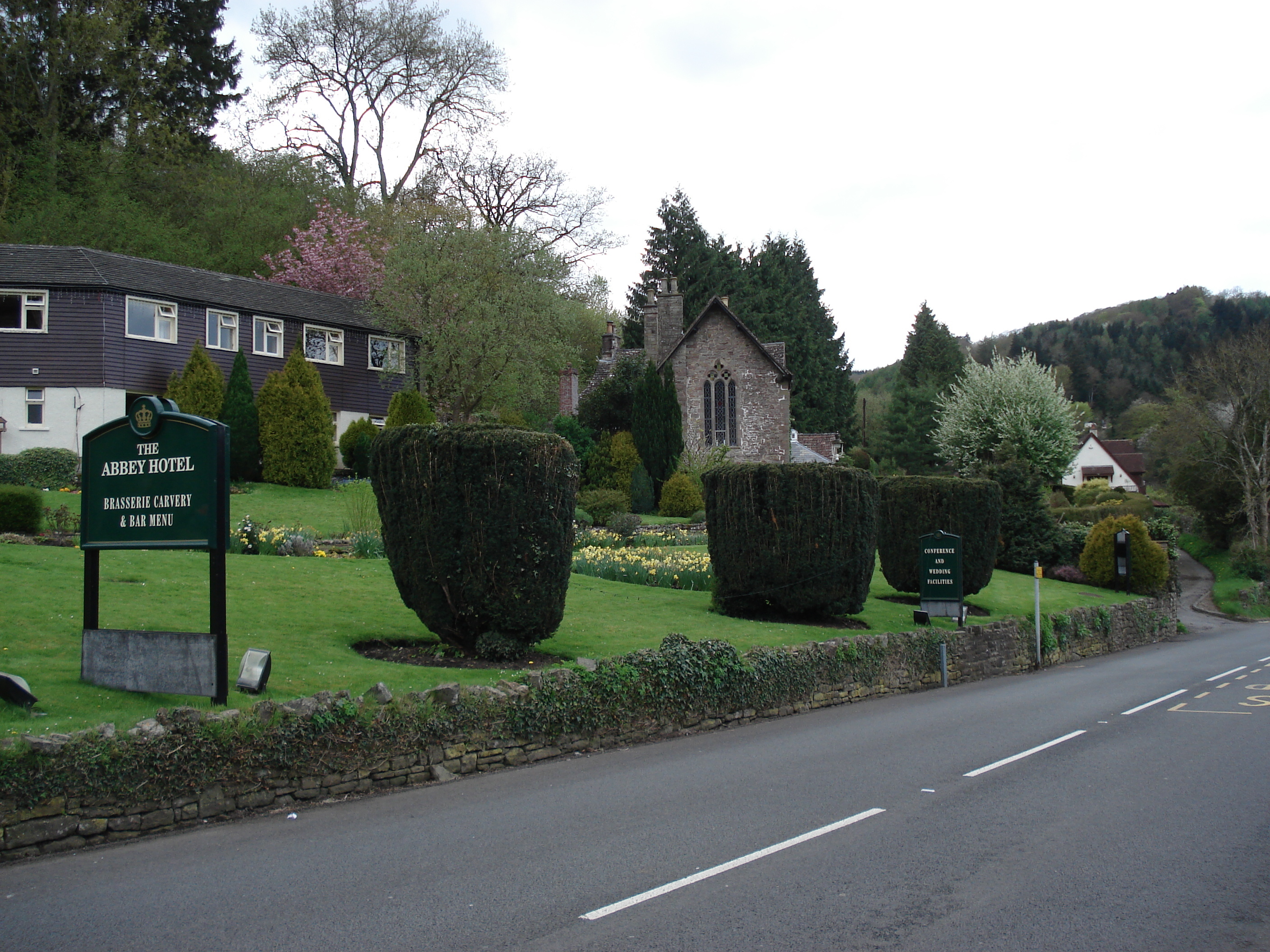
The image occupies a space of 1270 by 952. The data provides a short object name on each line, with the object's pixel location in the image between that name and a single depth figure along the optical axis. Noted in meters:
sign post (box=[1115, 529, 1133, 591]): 35.38
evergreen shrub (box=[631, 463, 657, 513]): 42.97
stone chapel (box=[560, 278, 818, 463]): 49.75
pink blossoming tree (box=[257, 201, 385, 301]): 48.59
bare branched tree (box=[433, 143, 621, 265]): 51.97
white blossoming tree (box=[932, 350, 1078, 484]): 53.66
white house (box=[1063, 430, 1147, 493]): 95.69
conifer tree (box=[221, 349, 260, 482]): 33.28
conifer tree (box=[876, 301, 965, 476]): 73.69
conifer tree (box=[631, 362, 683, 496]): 45.50
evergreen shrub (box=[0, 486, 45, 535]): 18.94
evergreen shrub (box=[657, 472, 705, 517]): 41.44
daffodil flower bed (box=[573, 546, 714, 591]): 21.69
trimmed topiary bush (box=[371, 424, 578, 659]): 11.62
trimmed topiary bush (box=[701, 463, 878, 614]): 18.19
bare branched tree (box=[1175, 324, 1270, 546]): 53.84
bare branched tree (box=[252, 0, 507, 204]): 48.78
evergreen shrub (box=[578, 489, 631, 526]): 35.34
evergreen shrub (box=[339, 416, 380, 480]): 36.94
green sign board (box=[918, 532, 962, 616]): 20.58
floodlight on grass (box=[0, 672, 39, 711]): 7.85
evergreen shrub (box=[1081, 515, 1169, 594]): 35.81
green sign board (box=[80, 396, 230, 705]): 8.63
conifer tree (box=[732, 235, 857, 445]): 68.06
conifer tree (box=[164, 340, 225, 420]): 33.38
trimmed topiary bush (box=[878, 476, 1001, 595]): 23.89
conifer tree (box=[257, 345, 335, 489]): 33.44
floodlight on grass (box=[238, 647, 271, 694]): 8.91
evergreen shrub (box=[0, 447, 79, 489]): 28.28
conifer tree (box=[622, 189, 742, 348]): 62.47
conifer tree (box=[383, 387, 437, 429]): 36.00
